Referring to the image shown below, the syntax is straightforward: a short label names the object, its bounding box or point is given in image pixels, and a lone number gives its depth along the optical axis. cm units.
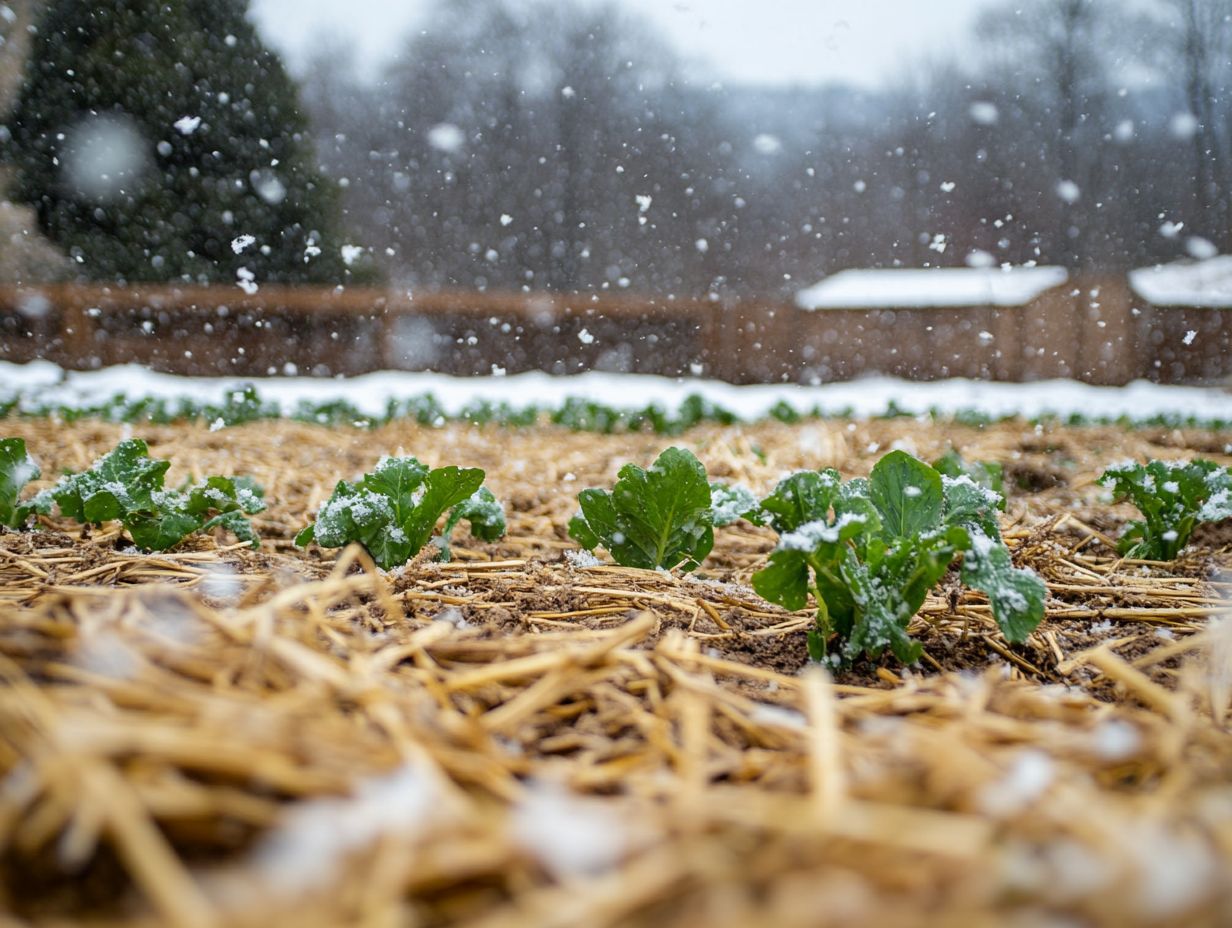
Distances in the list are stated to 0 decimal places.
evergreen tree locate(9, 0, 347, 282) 1071
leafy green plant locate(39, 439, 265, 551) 145
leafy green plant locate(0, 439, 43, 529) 159
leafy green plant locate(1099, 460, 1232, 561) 159
